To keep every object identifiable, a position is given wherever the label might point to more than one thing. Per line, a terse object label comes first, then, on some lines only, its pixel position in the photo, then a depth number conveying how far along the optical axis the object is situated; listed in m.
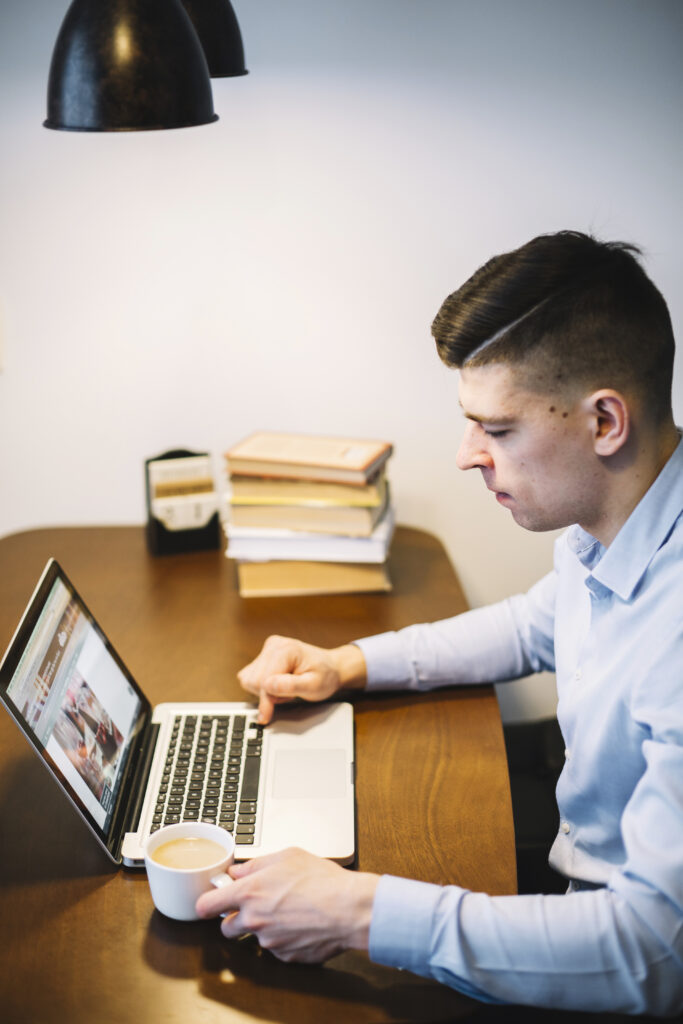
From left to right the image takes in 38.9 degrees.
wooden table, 0.84
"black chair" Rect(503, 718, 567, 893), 1.44
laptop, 1.00
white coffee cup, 0.90
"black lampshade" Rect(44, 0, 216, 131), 1.01
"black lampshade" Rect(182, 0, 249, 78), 1.30
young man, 0.85
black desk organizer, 1.79
